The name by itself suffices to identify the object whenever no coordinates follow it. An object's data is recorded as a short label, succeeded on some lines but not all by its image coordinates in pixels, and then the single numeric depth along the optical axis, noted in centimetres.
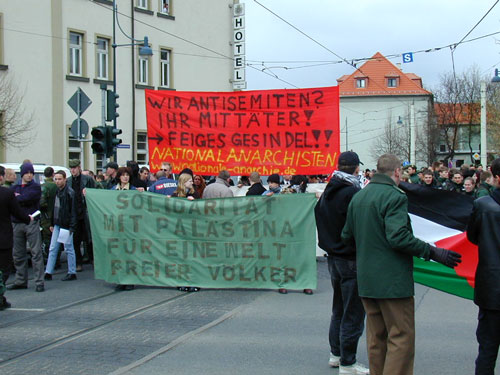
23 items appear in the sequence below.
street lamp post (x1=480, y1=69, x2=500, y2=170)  3219
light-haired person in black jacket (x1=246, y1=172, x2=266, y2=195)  1162
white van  1338
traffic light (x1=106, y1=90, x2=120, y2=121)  1689
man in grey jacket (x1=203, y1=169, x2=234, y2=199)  1048
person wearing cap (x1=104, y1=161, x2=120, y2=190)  1306
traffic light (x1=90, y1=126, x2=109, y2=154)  1520
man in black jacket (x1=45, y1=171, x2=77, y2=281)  1090
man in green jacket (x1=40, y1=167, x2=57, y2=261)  1207
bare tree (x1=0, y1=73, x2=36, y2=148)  2308
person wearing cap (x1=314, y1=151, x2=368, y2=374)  557
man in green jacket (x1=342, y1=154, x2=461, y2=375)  464
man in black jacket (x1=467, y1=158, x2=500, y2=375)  479
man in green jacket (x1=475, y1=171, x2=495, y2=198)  952
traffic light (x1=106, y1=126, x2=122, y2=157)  1536
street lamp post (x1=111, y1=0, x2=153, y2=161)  2312
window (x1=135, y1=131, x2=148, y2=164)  2972
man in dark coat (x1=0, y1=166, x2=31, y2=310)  830
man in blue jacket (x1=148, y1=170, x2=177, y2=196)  1074
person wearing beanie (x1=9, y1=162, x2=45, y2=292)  999
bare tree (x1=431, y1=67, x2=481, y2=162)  5800
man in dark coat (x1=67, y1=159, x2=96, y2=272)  1158
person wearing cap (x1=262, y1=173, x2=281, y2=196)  1106
